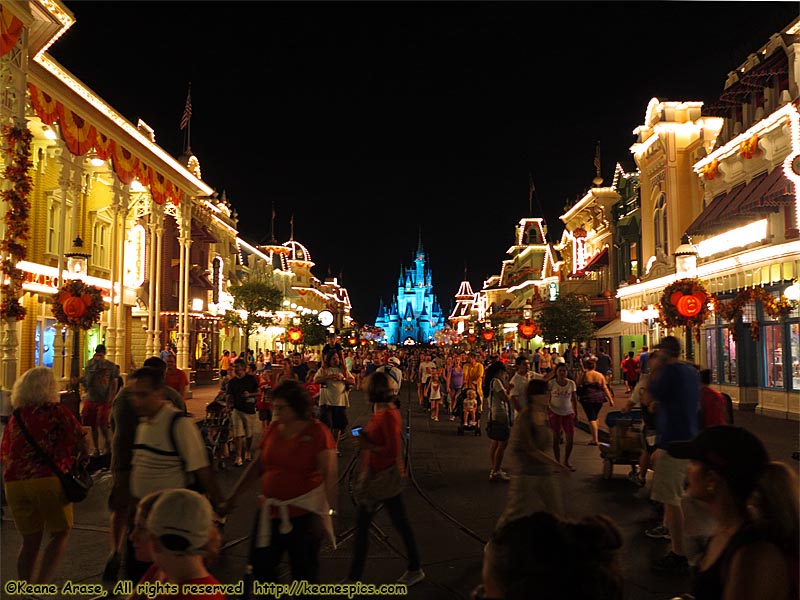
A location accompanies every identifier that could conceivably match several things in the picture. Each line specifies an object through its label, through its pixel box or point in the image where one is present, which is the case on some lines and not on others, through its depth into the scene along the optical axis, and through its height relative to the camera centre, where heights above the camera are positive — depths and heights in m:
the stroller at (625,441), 9.88 -1.24
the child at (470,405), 16.27 -1.16
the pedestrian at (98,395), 11.23 -0.58
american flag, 30.19 +10.65
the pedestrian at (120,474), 5.50 -0.91
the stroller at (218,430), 12.01 -1.27
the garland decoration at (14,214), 11.73 +2.50
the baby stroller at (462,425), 16.38 -1.65
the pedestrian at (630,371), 22.92 -0.58
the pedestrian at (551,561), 1.83 -0.56
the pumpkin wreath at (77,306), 13.80 +1.08
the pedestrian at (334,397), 12.79 -0.76
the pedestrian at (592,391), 12.93 -0.69
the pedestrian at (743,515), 2.35 -0.60
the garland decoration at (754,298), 16.66 +1.17
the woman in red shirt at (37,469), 5.12 -0.81
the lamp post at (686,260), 17.20 +2.32
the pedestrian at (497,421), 10.39 -1.00
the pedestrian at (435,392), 19.56 -1.02
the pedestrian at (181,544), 2.75 -0.74
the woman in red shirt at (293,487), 4.65 -0.89
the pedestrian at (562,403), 11.57 -0.81
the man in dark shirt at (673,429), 6.06 -0.68
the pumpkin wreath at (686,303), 14.89 +1.09
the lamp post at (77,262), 15.39 +2.17
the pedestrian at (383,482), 5.62 -1.06
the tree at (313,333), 48.78 +1.69
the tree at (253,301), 36.00 +2.98
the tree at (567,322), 31.25 +1.50
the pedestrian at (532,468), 5.92 -0.98
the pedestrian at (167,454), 4.79 -0.66
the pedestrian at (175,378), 10.50 -0.30
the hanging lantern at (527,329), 31.22 +1.17
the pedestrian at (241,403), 11.75 -0.78
